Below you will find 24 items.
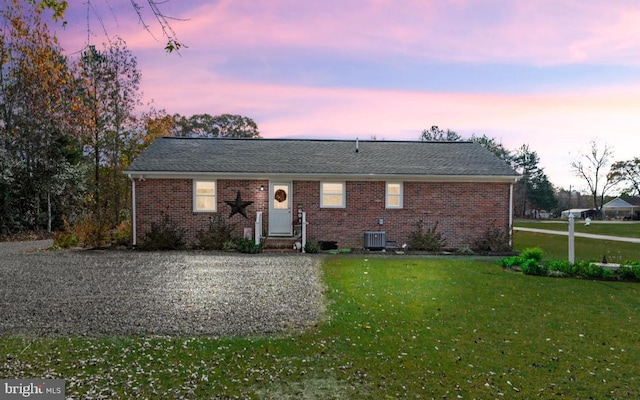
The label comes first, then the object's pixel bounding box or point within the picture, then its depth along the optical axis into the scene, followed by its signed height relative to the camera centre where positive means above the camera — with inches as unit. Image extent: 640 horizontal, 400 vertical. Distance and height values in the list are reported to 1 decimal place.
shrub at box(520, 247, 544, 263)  449.4 -57.3
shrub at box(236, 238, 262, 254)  547.2 -60.8
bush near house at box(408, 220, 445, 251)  597.6 -53.3
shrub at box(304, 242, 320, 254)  564.3 -63.4
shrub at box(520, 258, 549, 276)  408.8 -66.4
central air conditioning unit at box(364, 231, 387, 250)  596.1 -56.4
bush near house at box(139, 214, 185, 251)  566.3 -49.2
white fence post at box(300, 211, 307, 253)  572.6 -38.1
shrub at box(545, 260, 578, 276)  403.2 -64.5
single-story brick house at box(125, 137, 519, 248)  589.9 +10.0
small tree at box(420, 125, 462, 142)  2171.4 +375.7
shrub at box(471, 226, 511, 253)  599.2 -56.2
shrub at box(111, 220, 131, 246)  602.9 -53.4
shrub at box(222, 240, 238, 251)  567.2 -61.7
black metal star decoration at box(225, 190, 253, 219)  597.3 -5.3
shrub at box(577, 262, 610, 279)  396.5 -67.0
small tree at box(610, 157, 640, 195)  2263.8 +182.9
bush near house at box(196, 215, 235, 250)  576.4 -47.1
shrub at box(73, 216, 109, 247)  581.9 -46.6
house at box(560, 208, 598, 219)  2225.6 -55.6
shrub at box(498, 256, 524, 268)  451.5 -65.7
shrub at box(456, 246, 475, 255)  586.0 -69.6
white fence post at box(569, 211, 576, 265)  423.9 -37.9
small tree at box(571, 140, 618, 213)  2340.1 +240.9
